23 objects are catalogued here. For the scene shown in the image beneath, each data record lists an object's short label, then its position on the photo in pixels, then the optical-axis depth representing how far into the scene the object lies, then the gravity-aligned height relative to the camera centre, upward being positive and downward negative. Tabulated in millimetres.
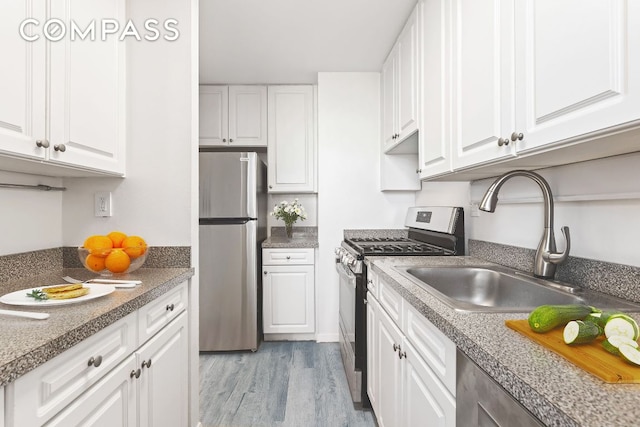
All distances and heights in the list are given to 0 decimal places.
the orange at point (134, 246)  1453 -147
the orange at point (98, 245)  1374 -137
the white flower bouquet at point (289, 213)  3297 -8
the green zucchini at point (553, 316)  727 -224
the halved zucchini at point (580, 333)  655 -232
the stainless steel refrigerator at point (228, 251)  2789 -320
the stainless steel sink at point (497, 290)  1001 -283
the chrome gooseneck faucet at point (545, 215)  1235 -8
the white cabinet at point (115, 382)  722 -476
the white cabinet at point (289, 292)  3047 -719
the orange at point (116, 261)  1392 -202
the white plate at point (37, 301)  967 -260
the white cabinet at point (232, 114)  3350 +964
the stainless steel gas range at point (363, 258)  2045 -303
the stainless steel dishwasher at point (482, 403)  592 -375
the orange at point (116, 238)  1462 -114
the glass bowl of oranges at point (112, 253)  1385 -171
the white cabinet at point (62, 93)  1059 +438
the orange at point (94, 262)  1380 -205
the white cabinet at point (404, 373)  914 -564
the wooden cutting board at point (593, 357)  535 -258
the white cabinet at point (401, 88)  2084 +876
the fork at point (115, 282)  1261 -268
